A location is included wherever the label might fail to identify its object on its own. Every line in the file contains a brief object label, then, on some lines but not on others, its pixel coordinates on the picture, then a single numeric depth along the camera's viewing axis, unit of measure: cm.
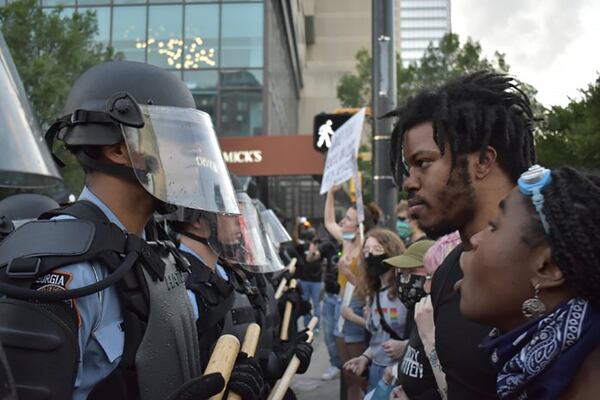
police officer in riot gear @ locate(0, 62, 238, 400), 163
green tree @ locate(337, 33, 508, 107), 2123
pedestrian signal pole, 667
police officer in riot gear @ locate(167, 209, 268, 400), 222
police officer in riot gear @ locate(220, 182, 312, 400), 356
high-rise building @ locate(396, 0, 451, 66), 19375
